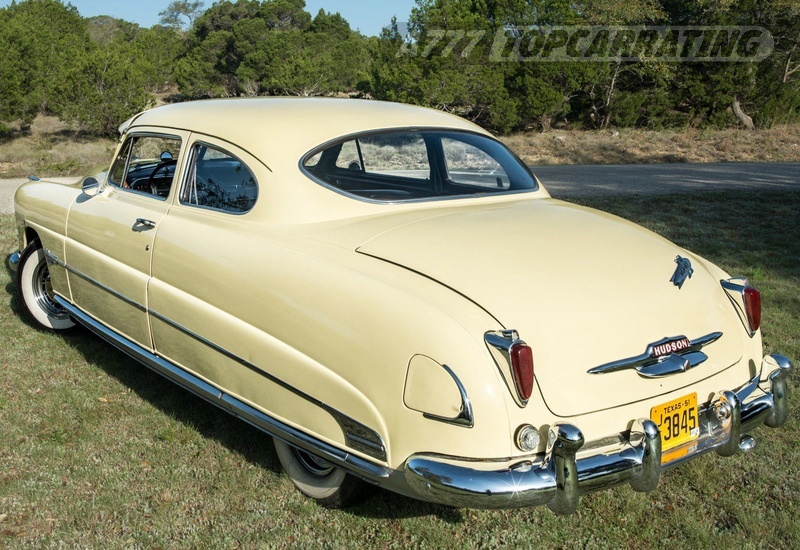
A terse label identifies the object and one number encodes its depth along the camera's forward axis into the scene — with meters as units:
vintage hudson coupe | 2.41
